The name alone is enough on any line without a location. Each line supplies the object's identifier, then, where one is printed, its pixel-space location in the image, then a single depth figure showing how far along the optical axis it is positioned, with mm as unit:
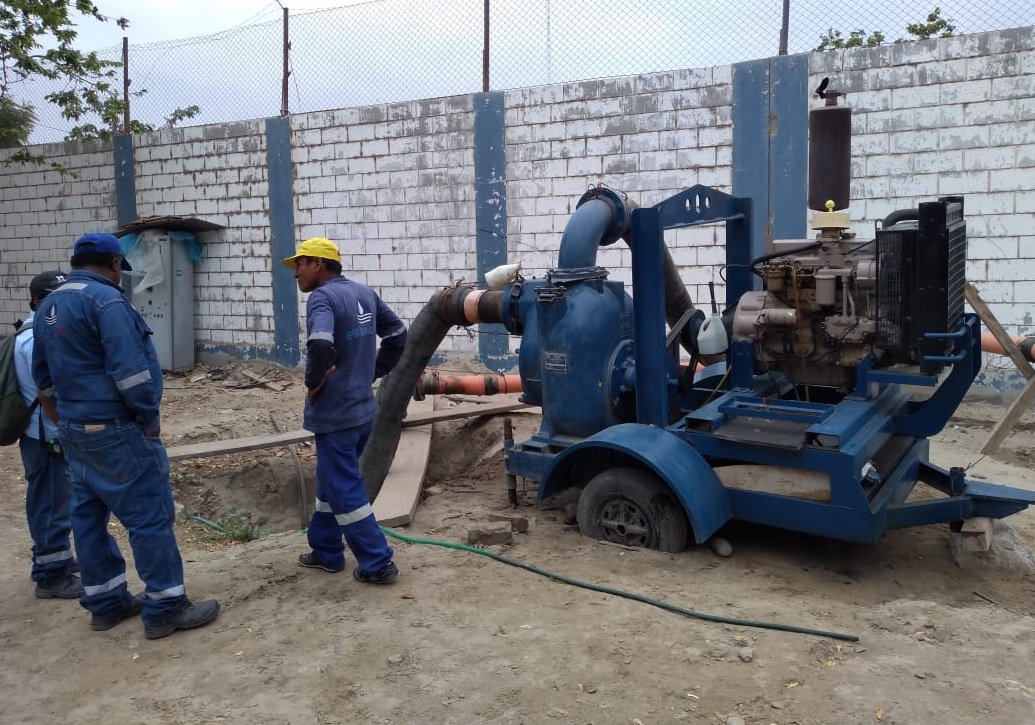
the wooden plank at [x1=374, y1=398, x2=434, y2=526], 5414
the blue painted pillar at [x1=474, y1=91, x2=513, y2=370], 9828
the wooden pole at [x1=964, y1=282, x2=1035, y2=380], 6059
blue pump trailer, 4262
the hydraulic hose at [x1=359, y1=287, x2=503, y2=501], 5809
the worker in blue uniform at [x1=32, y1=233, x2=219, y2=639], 3691
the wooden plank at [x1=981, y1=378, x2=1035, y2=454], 6168
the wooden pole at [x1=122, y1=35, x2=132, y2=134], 12312
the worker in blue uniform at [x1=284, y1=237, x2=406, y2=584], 4152
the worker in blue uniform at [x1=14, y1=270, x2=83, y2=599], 4352
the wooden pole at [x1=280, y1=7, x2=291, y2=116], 10969
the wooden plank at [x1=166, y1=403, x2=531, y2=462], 6879
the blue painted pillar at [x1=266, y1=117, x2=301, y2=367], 11148
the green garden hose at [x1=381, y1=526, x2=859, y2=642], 3619
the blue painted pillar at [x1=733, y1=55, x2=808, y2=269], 8352
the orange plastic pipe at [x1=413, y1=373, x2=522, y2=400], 6801
